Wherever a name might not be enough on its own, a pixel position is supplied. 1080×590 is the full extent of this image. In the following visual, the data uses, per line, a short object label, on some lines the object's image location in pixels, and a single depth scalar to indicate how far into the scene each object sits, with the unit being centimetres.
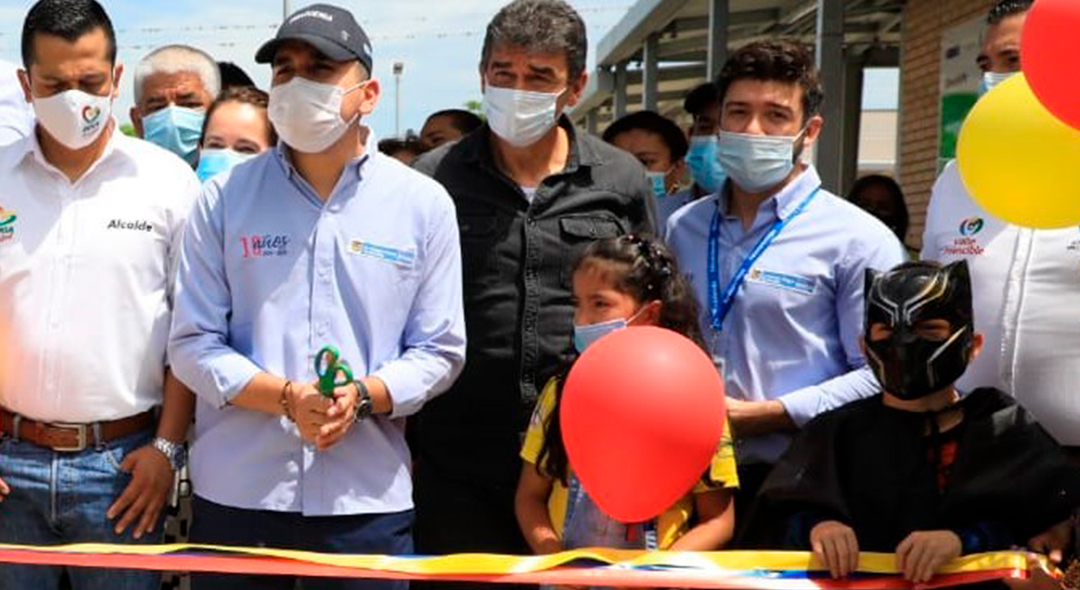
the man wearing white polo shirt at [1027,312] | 338
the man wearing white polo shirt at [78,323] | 343
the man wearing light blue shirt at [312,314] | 328
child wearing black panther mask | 300
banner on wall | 883
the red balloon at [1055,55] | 288
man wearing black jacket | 383
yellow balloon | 320
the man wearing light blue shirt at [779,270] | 359
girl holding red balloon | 333
